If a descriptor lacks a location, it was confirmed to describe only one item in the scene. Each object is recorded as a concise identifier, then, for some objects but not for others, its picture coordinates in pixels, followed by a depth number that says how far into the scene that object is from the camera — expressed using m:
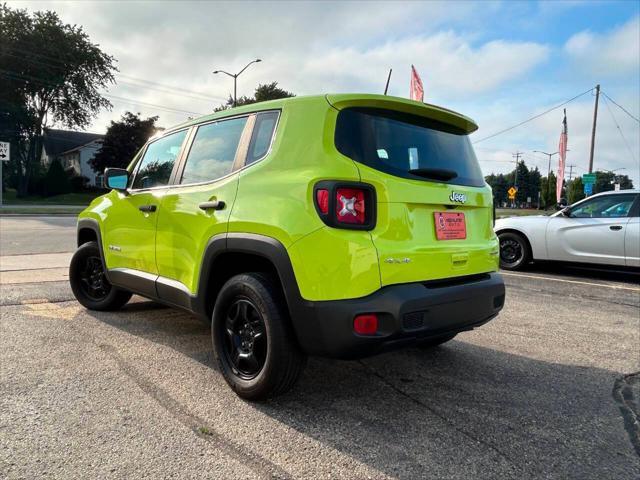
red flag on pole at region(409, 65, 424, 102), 16.22
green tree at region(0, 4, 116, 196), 38.94
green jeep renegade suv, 2.53
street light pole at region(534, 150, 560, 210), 99.10
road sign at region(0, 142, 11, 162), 24.04
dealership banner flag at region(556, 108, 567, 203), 24.25
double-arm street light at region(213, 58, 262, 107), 30.12
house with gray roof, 65.31
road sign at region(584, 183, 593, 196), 34.03
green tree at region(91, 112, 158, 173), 44.84
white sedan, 7.55
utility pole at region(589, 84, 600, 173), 32.16
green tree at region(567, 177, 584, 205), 99.80
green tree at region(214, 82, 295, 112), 48.32
